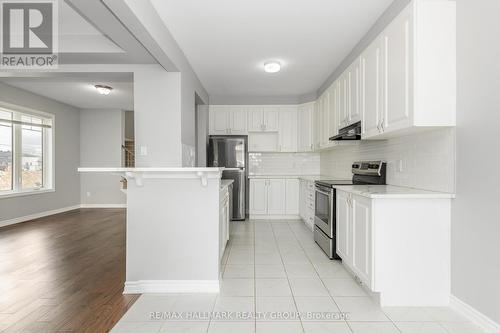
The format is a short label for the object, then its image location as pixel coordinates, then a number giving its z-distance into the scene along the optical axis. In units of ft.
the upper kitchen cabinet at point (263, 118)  20.24
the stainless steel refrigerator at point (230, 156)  19.16
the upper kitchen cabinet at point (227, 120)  20.22
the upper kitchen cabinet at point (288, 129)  20.20
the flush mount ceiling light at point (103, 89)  18.07
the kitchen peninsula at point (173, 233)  8.52
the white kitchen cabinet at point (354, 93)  10.87
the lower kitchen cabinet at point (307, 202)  15.43
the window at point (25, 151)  18.35
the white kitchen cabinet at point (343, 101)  12.37
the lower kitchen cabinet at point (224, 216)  10.13
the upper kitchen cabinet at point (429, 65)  7.23
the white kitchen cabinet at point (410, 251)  7.41
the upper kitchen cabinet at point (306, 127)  19.43
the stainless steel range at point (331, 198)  10.84
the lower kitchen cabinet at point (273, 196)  19.38
